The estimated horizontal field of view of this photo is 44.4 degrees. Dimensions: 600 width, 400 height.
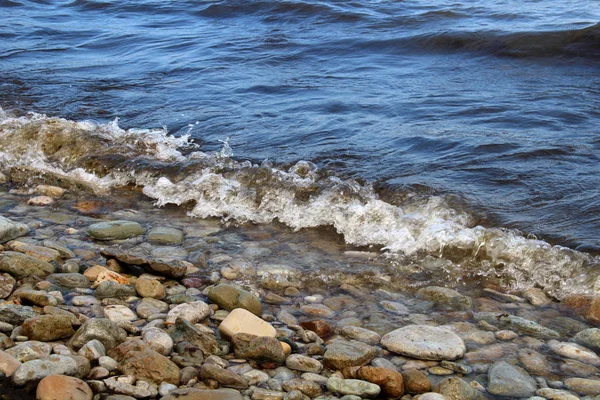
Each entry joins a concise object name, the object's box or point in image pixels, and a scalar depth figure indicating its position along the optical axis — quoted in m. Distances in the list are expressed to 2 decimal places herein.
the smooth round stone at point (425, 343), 3.44
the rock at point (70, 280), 4.03
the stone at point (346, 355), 3.31
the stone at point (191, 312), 3.68
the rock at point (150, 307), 3.76
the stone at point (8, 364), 2.88
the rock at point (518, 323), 3.79
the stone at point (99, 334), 3.27
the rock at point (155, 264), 4.23
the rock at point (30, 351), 3.04
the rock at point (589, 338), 3.67
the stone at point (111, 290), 3.95
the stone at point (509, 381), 3.19
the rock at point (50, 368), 2.86
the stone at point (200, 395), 2.87
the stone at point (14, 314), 3.40
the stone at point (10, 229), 4.61
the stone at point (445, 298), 4.14
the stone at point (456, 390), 3.10
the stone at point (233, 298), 3.89
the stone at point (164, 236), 5.02
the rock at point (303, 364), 3.30
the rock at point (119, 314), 3.66
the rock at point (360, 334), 3.66
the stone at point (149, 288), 3.98
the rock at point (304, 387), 3.10
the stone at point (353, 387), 3.09
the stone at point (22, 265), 4.01
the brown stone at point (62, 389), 2.77
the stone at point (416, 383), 3.17
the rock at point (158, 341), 3.30
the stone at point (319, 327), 3.72
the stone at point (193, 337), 3.37
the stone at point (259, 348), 3.33
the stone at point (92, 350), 3.14
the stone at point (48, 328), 3.28
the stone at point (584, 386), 3.21
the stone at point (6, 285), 3.75
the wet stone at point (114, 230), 4.92
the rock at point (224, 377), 3.07
